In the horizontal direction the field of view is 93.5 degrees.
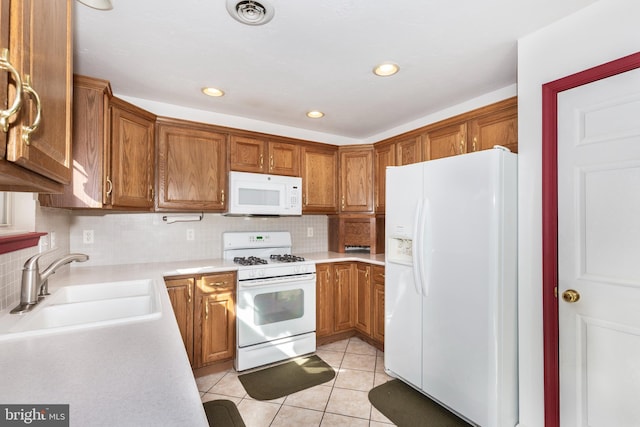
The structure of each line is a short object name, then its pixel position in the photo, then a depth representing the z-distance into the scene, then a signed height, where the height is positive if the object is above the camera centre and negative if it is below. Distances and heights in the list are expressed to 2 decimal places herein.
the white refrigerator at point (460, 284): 1.75 -0.45
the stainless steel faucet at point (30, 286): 1.35 -0.32
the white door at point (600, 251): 1.37 -0.18
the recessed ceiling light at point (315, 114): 2.95 +1.01
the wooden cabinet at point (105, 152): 1.90 +0.45
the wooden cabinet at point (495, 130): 2.09 +0.62
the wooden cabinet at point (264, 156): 2.91 +0.60
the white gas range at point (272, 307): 2.57 -0.83
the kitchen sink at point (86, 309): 1.15 -0.46
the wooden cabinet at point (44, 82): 0.49 +0.27
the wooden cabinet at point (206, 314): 2.38 -0.81
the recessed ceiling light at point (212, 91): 2.43 +1.03
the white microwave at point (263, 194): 2.84 +0.21
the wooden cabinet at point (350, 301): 2.95 -0.89
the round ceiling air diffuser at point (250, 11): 1.46 +1.02
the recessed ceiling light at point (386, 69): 2.04 +1.01
